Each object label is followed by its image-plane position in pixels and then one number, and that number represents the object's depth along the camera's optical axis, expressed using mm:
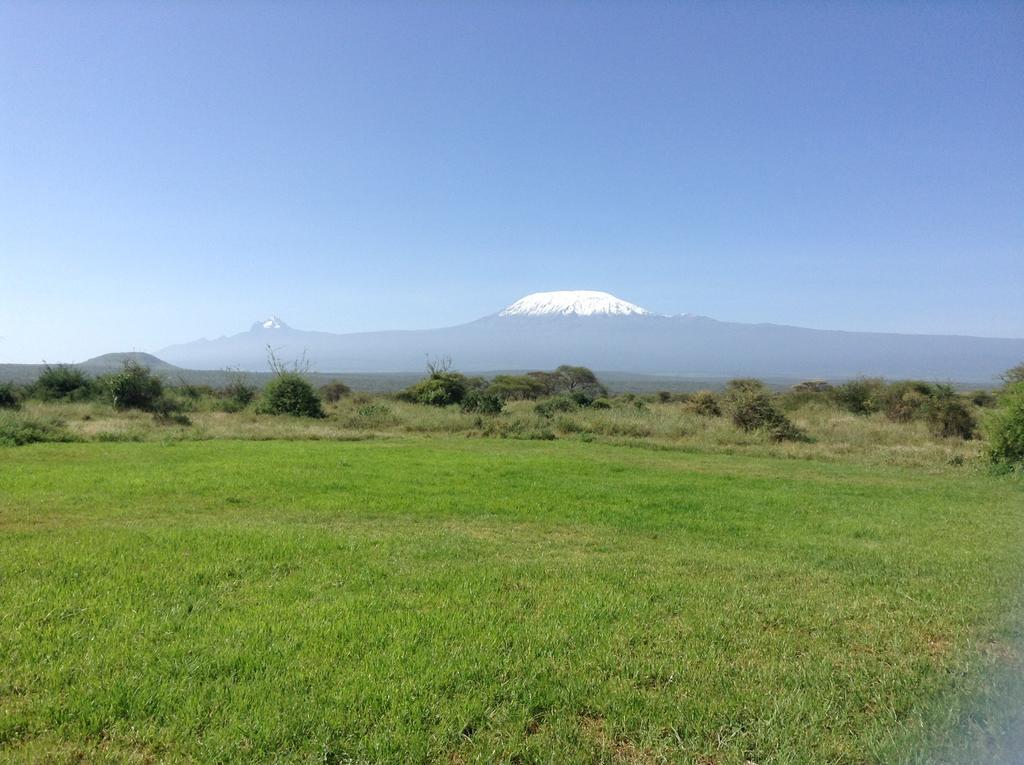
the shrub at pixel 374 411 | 30559
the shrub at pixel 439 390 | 40719
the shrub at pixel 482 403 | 34281
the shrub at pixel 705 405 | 36594
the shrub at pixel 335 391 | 51406
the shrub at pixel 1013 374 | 27381
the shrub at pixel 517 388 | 53281
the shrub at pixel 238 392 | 36969
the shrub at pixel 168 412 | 27398
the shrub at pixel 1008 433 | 17125
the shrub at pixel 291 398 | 32625
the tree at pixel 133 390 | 32688
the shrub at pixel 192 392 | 38562
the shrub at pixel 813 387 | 47888
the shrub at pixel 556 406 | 36875
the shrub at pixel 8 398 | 29422
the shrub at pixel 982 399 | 38438
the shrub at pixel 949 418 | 30156
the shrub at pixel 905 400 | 33800
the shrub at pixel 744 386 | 32250
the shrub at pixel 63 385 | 34719
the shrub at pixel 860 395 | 39969
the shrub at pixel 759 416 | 27578
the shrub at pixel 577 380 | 64256
